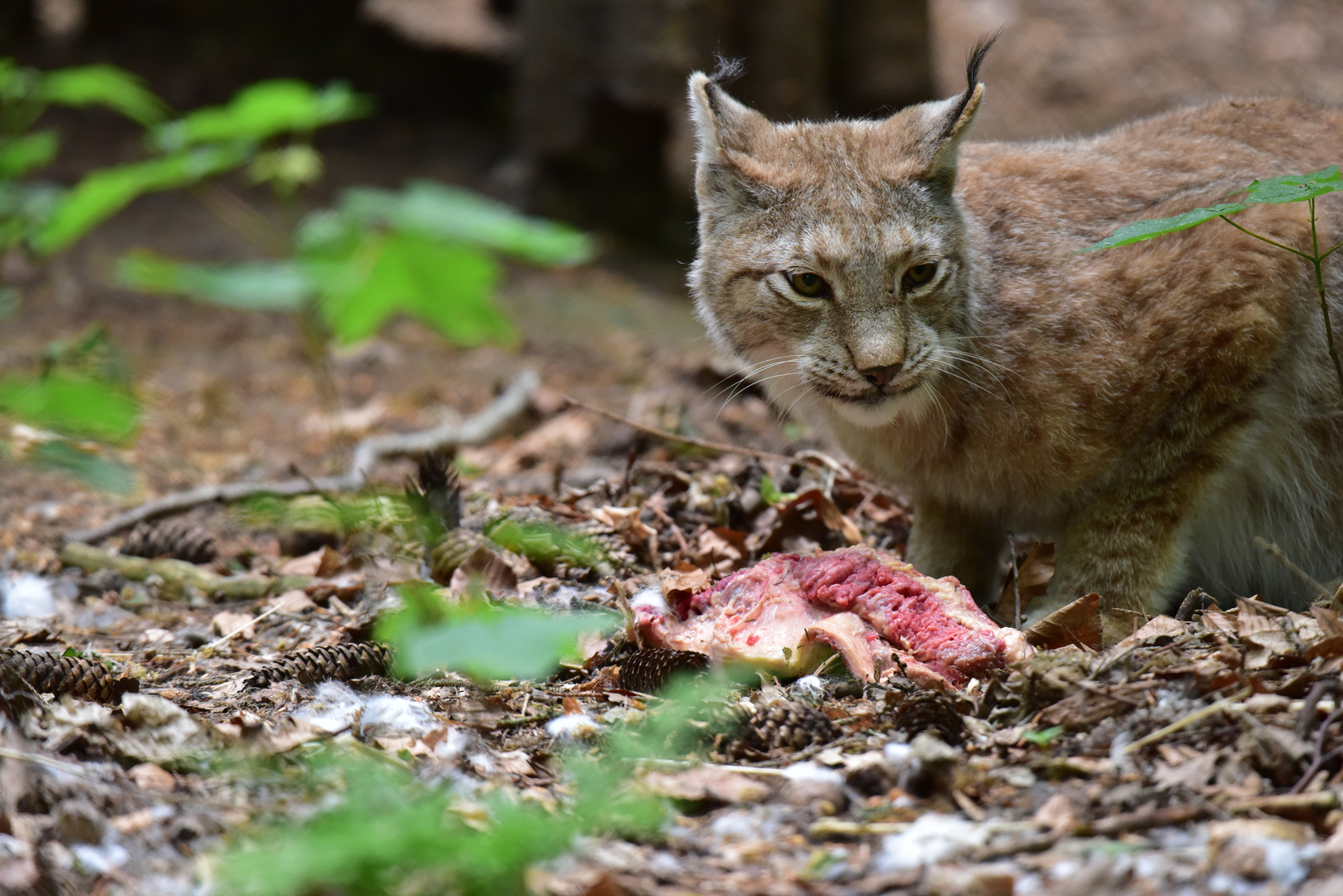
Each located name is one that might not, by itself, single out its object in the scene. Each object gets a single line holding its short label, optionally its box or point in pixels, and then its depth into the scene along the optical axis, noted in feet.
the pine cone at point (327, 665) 23.94
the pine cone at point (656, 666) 23.41
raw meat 23.62
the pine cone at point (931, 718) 19.90
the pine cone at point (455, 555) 29.17
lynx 27.12
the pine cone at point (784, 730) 20.35
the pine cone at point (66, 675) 21.48
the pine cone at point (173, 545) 34.73
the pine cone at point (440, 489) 30.14
